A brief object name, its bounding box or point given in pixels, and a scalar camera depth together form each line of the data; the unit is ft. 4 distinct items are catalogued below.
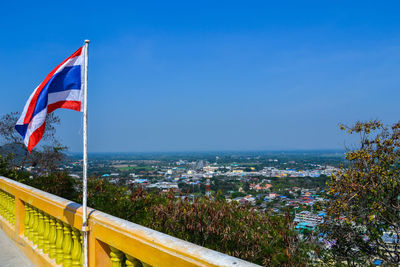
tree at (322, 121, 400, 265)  19.69
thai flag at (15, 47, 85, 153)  11.10
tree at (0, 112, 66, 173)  49.73
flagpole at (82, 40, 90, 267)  9.77
